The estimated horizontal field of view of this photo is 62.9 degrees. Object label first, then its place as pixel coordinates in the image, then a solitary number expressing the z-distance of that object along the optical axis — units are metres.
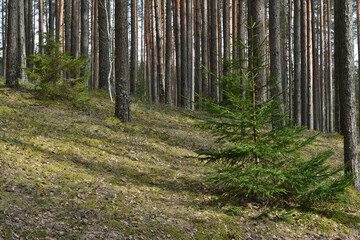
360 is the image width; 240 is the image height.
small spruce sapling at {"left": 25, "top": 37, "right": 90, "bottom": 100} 10.43
